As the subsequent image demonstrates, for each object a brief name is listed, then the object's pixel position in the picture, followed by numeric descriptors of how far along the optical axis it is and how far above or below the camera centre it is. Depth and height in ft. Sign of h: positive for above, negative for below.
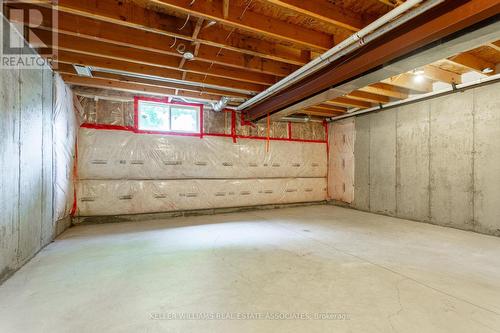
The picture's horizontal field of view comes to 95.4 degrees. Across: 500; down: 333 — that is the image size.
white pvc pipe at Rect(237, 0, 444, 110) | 5.89 +4.07
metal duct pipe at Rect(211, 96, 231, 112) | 13.83 +3.93
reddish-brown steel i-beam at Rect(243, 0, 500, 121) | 5.71 +3.82
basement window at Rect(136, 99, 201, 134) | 14.35 +3.21
